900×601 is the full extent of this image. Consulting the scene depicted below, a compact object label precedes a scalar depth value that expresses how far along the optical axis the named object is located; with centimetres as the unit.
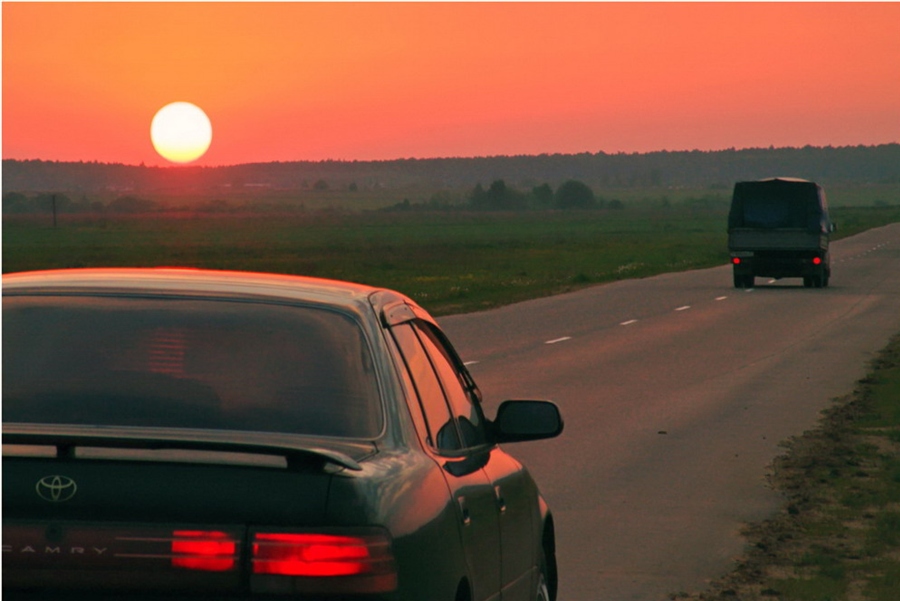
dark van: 8244
